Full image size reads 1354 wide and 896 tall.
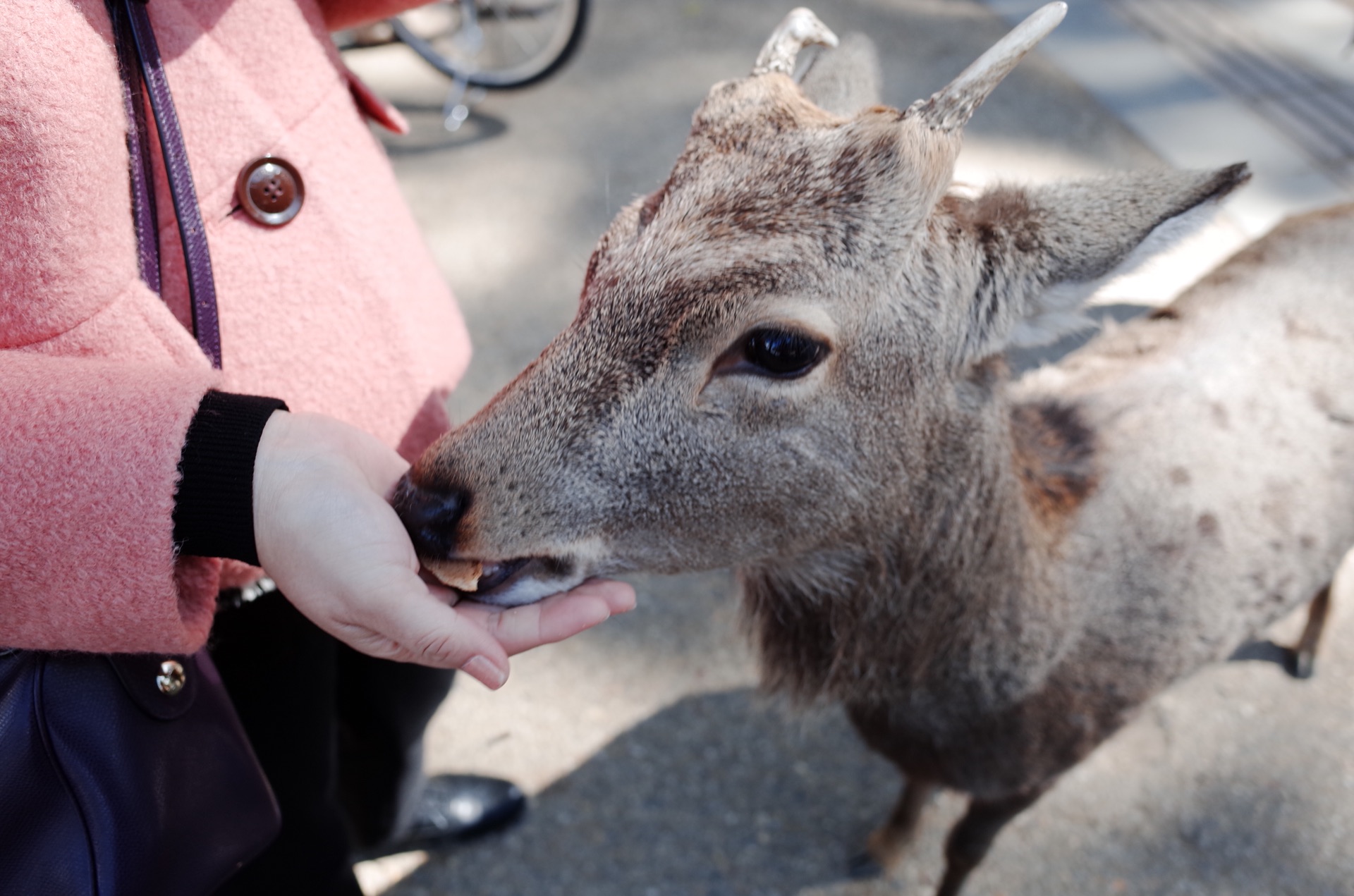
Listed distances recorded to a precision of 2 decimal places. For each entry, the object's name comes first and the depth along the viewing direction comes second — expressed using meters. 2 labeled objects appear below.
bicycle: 2.31
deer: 0.77
